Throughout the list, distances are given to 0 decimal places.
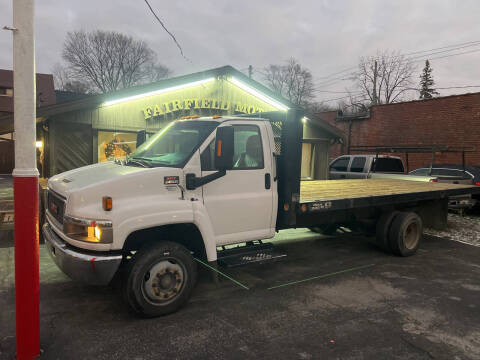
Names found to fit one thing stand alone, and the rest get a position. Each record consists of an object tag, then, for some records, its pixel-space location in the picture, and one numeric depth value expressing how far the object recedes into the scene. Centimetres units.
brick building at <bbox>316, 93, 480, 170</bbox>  1608
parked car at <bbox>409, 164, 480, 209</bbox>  922
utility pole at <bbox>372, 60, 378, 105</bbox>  4315
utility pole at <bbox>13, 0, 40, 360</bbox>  302
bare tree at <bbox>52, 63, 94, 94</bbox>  4662
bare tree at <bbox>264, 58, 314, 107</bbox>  5356
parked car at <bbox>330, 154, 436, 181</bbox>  1195
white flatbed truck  374
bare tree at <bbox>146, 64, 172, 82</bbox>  5142
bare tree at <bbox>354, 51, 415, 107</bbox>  4625
